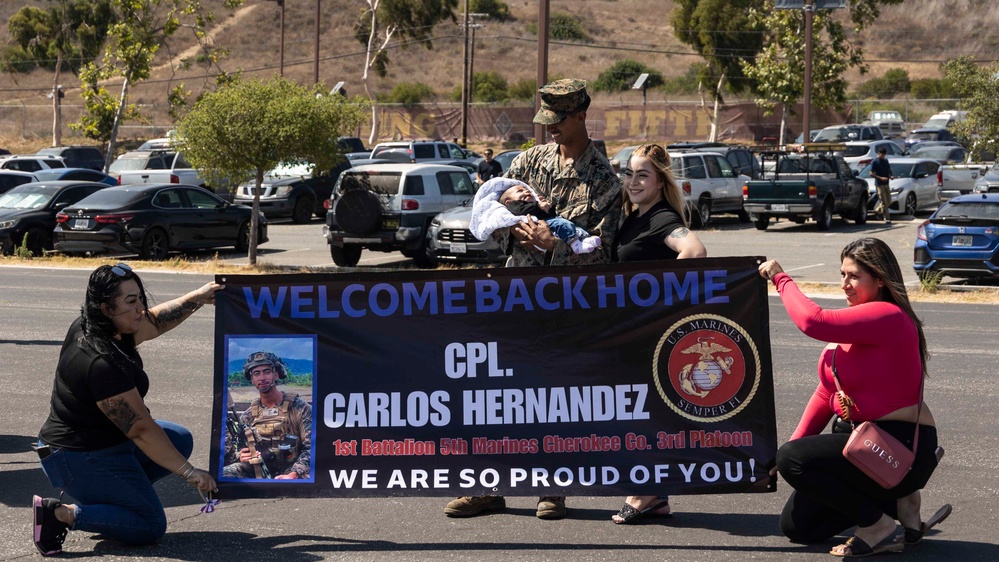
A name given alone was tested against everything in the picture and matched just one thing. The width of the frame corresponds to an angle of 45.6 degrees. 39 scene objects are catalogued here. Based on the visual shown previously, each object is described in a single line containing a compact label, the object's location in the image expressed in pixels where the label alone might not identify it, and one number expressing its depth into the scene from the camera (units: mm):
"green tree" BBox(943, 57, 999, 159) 31219
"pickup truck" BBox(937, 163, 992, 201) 32781
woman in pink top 5188
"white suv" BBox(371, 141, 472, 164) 39750
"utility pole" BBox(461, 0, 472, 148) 50422
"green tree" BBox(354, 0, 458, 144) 62094
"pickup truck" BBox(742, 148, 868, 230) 28812
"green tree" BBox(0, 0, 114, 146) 61625
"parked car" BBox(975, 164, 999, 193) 23344
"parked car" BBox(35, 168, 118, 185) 30234
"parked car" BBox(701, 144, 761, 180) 34031
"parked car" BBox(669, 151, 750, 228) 30469
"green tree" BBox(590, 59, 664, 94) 80625
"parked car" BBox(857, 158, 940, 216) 32609
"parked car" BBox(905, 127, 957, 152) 50500
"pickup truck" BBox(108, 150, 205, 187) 32906
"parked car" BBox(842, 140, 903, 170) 37259
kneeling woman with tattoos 5402
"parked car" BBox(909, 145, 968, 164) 41094
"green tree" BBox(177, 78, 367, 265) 21359
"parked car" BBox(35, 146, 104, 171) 42625
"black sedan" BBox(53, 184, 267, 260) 22344
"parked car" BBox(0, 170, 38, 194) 28656
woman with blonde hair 5887
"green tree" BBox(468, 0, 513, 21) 100375
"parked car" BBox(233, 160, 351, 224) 31875
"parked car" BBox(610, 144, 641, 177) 33128
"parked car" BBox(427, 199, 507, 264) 20172
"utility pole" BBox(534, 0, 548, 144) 22469
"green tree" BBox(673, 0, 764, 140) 55094
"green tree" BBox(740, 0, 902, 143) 44656
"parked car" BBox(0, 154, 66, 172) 36062
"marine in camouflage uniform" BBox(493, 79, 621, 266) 6004
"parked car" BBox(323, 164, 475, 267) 21453
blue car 18781
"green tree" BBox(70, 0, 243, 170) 31234
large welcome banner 5719
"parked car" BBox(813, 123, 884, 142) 47991
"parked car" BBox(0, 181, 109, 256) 23562
